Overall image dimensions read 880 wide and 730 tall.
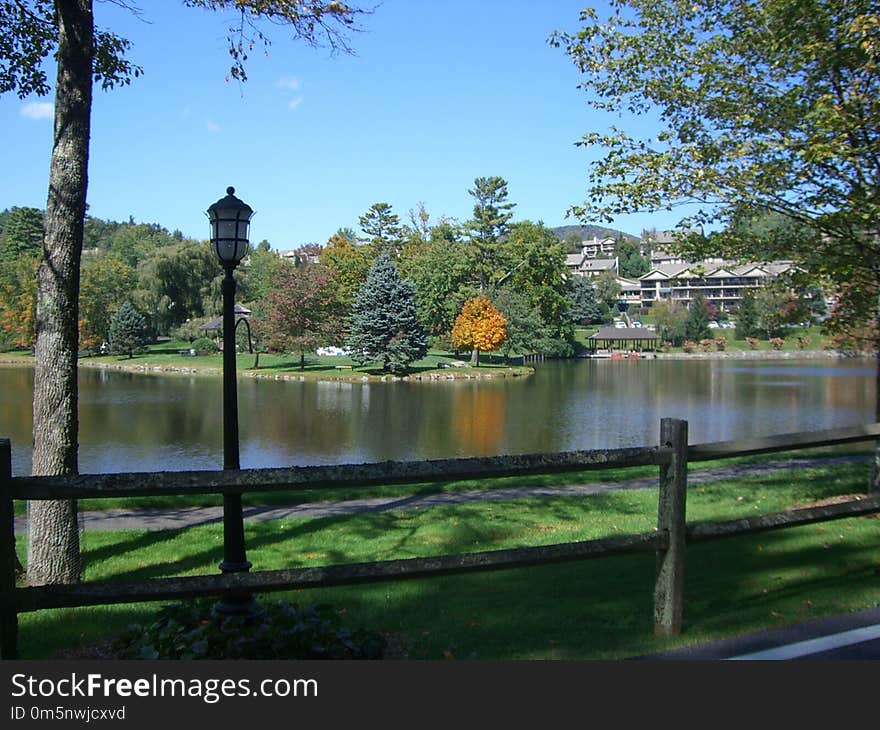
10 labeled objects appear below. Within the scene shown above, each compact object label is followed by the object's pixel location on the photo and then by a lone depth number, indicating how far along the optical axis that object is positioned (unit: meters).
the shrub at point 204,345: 70.12
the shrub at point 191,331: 71.56
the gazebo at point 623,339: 88.75
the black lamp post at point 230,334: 5.08
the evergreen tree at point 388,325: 53.22
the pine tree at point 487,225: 71.44
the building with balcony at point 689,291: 103.03
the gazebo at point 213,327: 70.94
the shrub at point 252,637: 3.94
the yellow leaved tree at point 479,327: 62.53
